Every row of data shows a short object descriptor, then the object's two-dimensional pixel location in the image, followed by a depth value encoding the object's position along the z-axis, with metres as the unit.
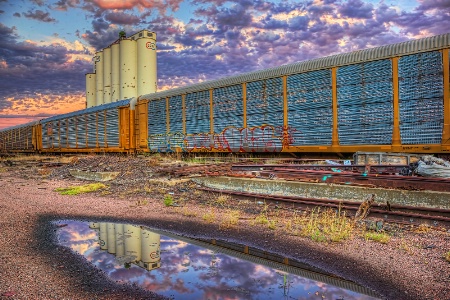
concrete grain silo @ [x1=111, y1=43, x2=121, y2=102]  37.12
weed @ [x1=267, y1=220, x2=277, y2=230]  6.71
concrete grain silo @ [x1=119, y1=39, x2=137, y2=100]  35.41
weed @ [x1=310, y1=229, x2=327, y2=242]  5.93
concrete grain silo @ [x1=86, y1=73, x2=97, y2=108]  43.56
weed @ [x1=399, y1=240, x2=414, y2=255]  5.28
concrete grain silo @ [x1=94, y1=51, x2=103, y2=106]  41.59
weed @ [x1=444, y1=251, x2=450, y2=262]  4.85
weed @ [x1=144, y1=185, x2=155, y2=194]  10.85
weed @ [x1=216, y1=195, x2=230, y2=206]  9.20
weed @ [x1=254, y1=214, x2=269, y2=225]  7.09
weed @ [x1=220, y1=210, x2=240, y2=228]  6.97
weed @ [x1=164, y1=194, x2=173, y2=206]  9.02
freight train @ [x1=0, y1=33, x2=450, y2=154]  9.99
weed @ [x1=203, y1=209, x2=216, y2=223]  7.40
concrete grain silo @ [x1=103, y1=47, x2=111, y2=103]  39.42
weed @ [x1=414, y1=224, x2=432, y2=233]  6.25
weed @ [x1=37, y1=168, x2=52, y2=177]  17.38
